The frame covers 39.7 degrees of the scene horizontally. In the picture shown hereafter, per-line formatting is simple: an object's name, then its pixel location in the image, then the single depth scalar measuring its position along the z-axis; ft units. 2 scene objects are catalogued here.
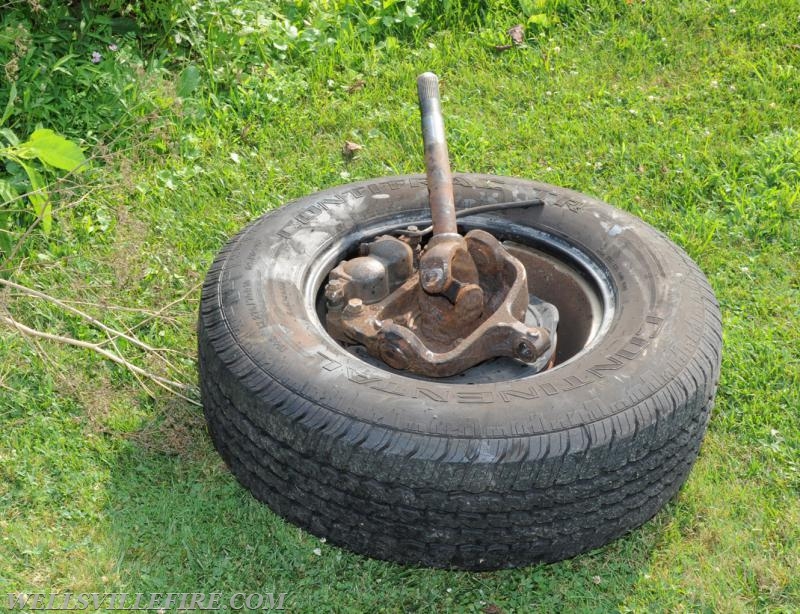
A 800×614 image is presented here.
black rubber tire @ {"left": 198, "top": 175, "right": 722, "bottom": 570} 10.83
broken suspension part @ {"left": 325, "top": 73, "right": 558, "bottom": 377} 12.28
